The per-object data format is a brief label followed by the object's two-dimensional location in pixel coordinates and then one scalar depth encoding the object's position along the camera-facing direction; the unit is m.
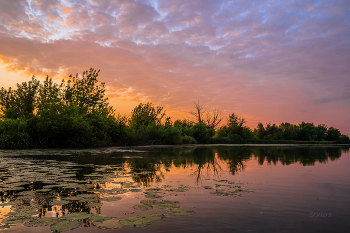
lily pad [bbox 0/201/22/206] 5.03
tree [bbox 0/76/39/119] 43.91
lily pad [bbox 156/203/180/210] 5.00
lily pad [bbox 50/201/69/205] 5.14
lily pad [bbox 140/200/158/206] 5.31
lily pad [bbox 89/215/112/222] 4.21
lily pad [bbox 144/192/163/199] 5.96
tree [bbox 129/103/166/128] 57.71
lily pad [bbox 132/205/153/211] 4.95
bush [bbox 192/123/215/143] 52.97
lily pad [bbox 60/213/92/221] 4.25
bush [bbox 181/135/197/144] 47.91
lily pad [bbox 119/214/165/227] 4.04
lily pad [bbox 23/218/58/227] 3.95
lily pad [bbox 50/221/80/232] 3.78
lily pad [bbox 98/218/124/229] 3.93
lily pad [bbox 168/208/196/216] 4.63
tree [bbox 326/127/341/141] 88.62
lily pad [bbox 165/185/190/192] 6.73
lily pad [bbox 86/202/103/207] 5.13
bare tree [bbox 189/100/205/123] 65.86
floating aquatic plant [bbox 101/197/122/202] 5.60
